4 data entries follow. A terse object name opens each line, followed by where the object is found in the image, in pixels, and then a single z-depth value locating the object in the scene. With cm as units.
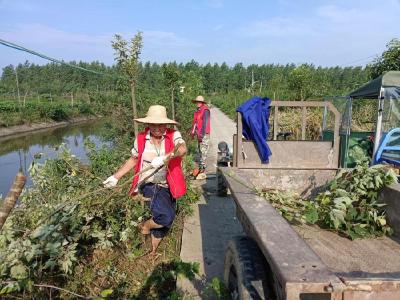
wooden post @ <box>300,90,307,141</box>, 490
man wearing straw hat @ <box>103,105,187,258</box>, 393
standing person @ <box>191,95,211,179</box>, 840
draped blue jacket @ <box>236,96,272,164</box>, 431
